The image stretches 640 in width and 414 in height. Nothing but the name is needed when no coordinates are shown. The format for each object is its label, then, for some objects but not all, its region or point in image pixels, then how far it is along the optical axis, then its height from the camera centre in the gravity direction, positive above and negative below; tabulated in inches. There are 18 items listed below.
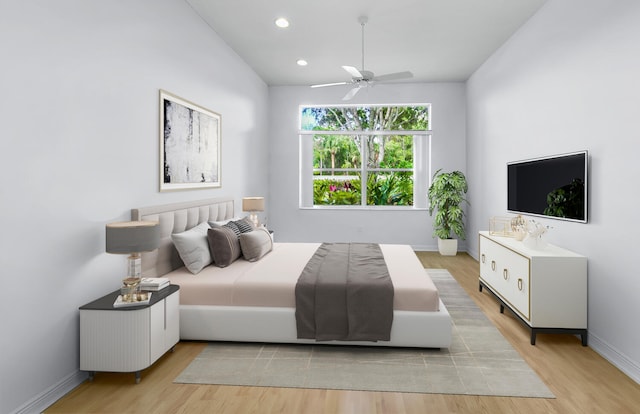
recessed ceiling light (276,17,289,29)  159.9 +77.1
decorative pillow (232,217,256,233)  155.9 -10.3
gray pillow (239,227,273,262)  142.5 -17.1
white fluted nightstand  89.5 -32.7
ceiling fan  158.5 +53.1
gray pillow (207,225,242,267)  133.9 -16.4
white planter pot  248.4 -30.3
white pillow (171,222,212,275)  125.3 -16.5
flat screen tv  120.3 +5.4
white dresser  112.7 -27.6
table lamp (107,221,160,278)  90.0 -8.9
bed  107.7 -30.8
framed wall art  131.7 +22.2
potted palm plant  245.3 -3.4
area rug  90.5 -44.0
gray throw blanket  107.2 -30.8
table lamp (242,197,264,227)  197.0 -2.2
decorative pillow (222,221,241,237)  148.5 -10.4
